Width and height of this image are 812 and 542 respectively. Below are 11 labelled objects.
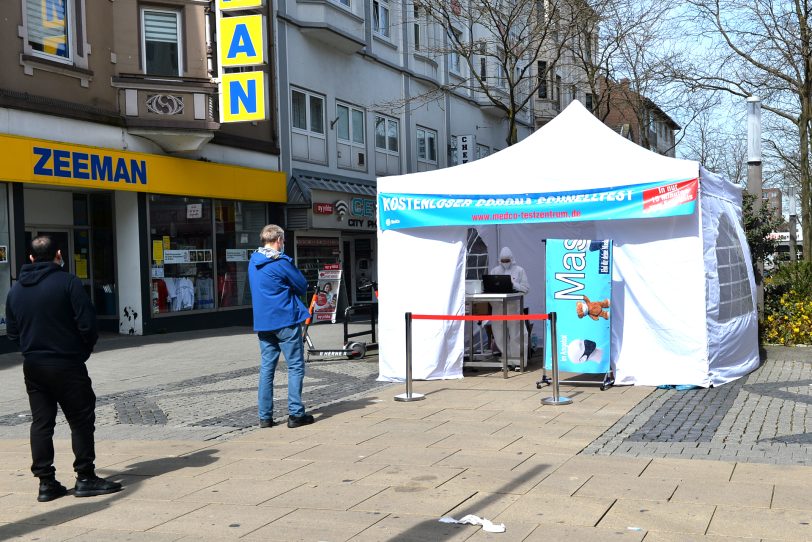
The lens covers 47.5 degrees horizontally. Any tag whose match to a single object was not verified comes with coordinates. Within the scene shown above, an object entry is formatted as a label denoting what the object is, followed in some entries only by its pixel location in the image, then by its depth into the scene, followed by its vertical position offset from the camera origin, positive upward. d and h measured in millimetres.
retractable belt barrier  9230 -1016
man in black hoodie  6016 -687
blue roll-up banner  10289 -761
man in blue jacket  8383 -606
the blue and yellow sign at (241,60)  18531 +3823
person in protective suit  12016 -845
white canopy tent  10164 -81
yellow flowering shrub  14070 -1135
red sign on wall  23058 +991
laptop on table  12062 -535
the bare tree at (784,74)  18875 +3663
